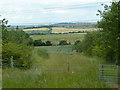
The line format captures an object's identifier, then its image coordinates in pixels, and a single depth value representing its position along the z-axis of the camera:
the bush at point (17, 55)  16.16
